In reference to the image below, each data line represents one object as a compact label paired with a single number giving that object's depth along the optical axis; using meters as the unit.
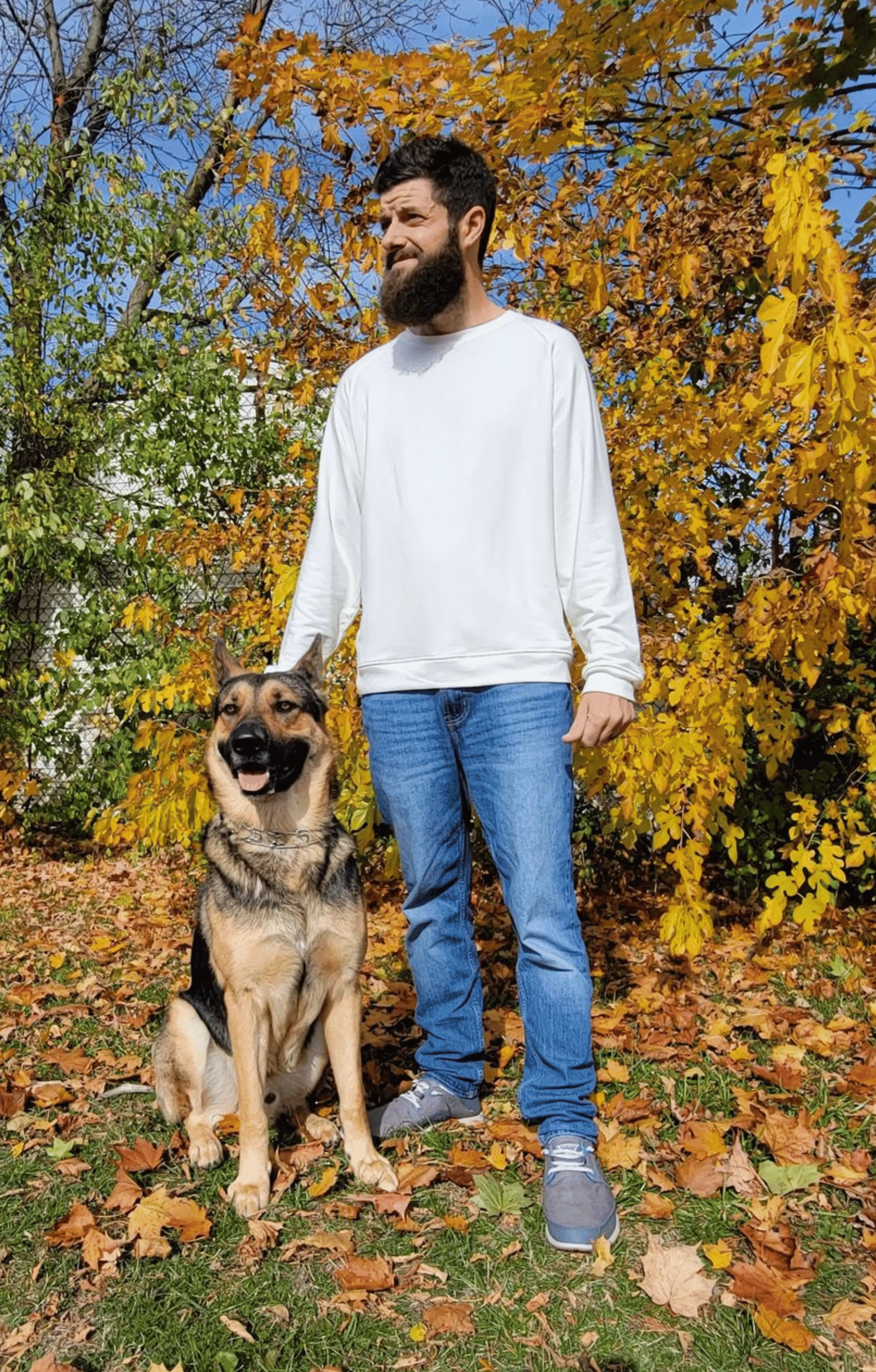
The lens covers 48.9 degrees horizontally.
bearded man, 2.57
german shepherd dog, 2.73
